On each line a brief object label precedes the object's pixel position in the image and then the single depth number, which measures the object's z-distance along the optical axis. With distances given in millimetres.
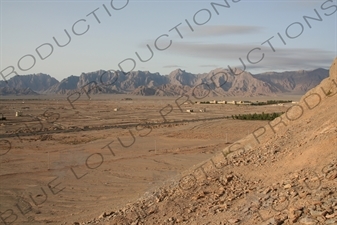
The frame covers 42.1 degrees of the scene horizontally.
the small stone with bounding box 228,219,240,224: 7055
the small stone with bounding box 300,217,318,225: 6066
